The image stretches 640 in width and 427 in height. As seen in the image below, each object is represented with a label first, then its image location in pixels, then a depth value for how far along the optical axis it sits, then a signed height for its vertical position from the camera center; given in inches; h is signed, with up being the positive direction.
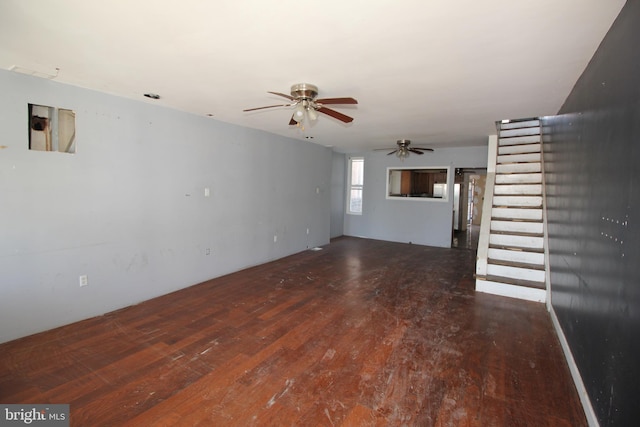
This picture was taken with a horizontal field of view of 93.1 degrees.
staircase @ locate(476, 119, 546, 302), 155.6 -8.6
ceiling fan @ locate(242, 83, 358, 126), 108.0 +36.2
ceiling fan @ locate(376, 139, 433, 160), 224.8 +42.0
